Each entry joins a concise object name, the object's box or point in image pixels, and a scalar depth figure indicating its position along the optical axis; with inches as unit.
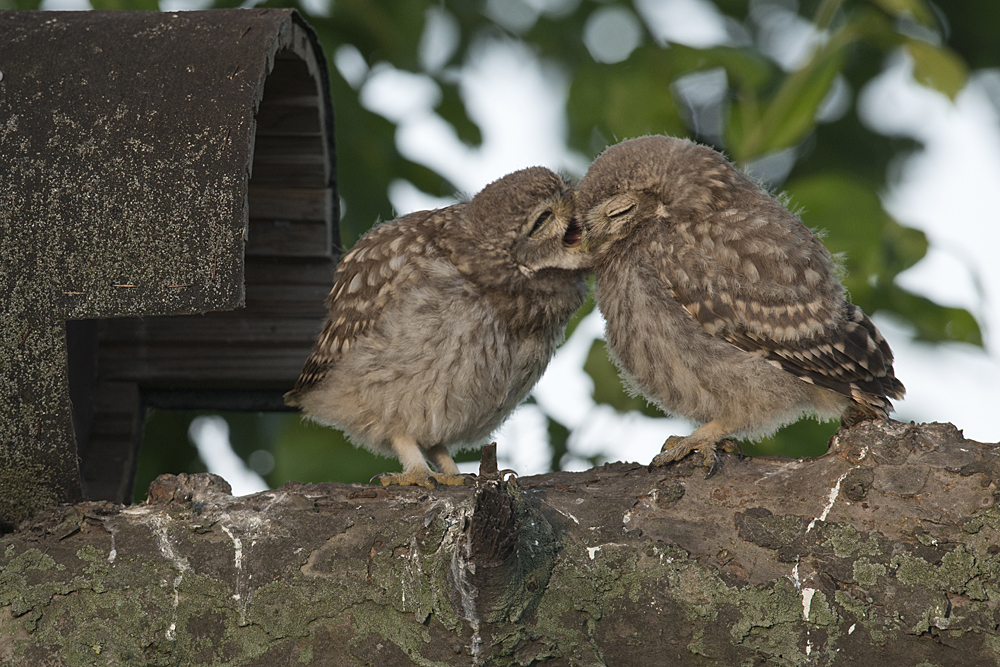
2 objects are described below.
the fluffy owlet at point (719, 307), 179.3
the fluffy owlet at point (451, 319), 206.5
